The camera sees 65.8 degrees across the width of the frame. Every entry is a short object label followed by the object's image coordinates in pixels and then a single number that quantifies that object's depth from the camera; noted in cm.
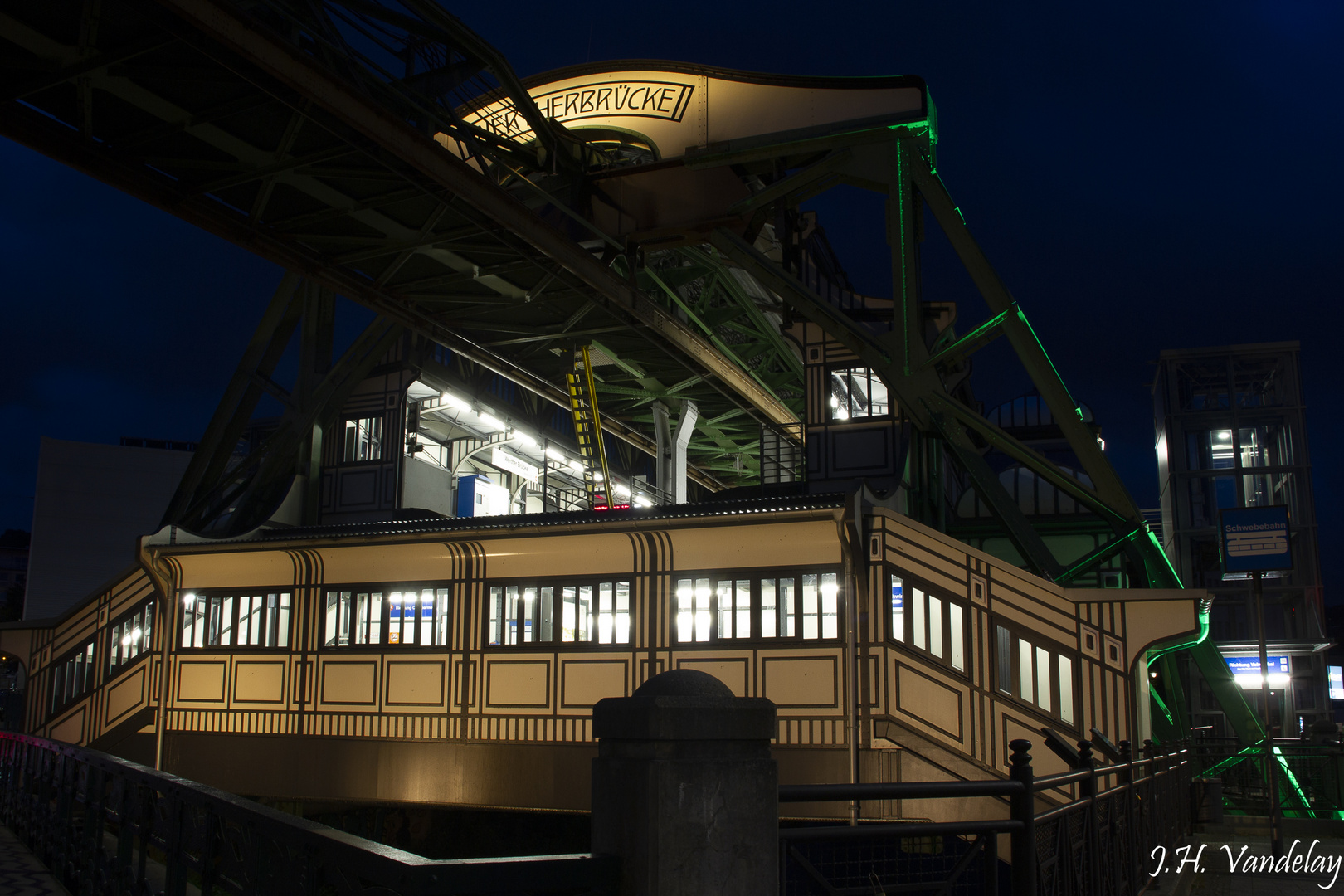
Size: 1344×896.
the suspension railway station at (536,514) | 1408
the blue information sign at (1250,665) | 2728
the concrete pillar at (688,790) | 407
